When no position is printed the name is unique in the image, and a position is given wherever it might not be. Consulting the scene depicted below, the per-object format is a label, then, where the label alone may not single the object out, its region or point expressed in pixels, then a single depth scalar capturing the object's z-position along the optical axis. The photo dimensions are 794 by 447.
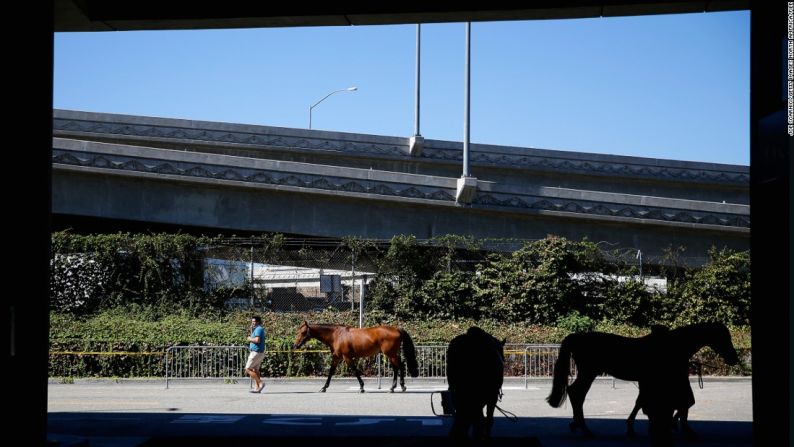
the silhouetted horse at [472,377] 13.05
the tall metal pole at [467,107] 41.31
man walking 25.61
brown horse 25.27
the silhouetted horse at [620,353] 14.12
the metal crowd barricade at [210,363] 28.78
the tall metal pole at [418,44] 48.59
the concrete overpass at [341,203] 38.00
